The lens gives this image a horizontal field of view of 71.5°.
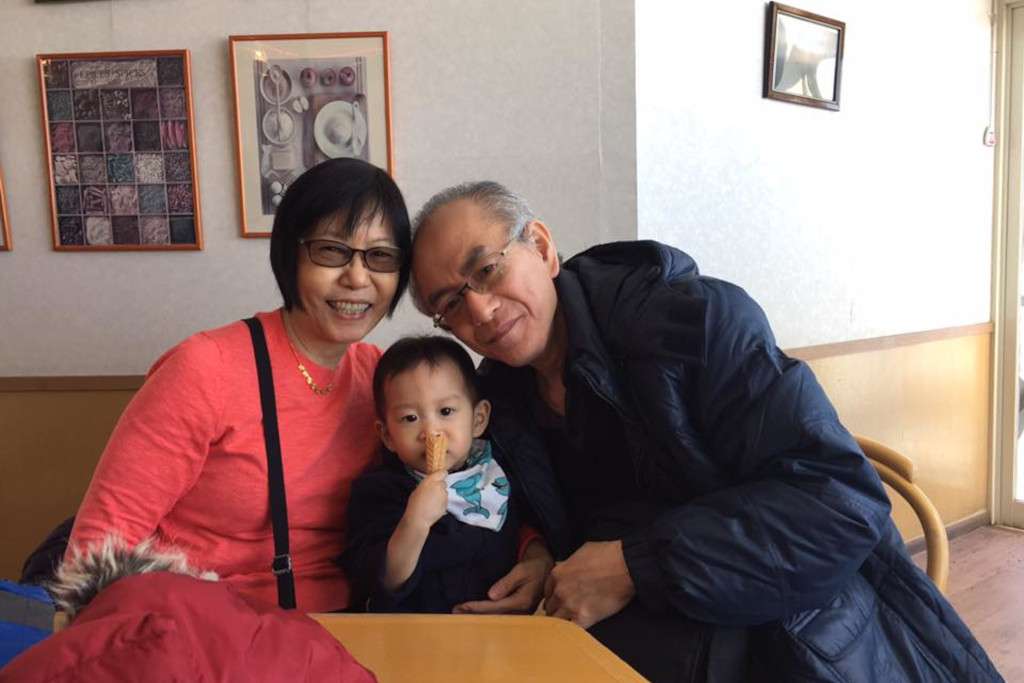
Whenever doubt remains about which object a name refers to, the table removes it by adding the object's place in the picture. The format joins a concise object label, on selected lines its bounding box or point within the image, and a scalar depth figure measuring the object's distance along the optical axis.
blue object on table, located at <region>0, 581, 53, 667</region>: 0.65
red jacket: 0.54
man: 1.21
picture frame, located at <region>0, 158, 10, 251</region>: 2.53
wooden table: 0.99
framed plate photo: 2.45
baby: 1.36
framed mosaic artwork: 2.47
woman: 1.32
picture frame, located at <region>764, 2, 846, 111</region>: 3.04
